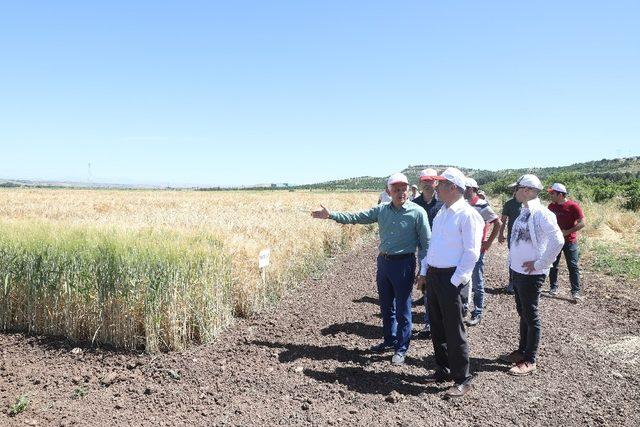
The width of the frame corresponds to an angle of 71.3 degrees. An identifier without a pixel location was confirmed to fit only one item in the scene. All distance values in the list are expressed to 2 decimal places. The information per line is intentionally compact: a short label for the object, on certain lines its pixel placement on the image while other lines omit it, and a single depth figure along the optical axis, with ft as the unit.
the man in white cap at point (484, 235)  20.93
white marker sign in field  21.35
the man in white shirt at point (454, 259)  13.34
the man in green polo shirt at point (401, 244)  16.14
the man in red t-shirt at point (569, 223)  25.08
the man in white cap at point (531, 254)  15.14
